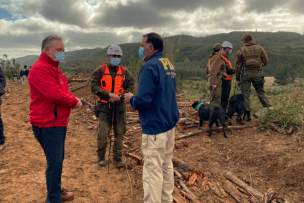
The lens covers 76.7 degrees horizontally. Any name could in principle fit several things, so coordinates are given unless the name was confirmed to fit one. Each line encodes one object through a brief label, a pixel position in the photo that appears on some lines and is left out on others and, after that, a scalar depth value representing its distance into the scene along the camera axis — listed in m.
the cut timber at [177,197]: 3.08
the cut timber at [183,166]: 3.74
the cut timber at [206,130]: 5.56
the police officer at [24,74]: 16.98
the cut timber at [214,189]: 3.22
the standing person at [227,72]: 6.21
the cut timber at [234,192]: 3.07
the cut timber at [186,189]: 3.18
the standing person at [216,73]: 5.86
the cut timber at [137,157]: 4.46
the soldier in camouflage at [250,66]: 6.10
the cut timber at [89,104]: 8.51
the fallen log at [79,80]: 12.84
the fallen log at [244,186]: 3.08
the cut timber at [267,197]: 2.88
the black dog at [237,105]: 6.00
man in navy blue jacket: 2.43
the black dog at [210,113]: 5.30
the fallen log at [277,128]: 5.13
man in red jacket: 2.47
